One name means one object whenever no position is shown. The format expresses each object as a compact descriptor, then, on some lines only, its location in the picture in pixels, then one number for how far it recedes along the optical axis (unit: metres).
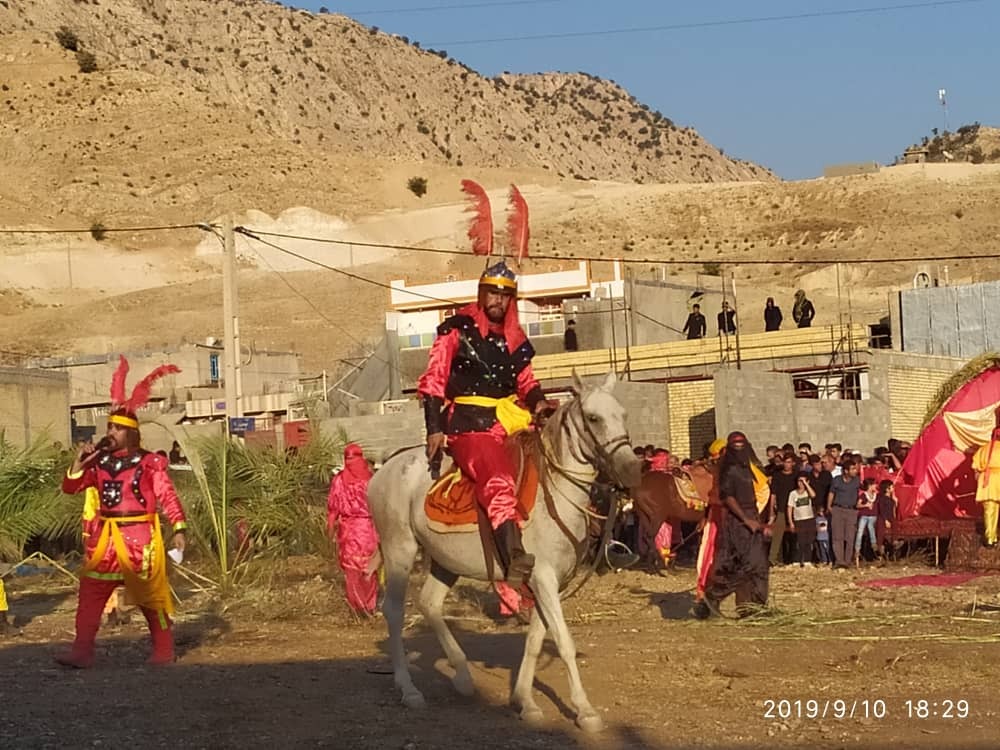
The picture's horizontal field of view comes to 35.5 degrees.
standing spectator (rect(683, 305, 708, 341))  38.00
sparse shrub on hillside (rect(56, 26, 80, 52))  128.50
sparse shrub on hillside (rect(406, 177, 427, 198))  115.06
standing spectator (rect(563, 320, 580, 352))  41.22
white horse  9.02
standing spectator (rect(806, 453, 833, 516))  20.67
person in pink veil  14.71
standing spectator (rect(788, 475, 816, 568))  20.45
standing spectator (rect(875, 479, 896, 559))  20.27
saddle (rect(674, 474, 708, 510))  19.48
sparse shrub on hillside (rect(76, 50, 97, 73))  122.75
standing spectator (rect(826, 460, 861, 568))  20.17
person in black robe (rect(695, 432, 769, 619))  14.55
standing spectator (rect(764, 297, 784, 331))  38.34
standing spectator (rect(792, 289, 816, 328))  38.69
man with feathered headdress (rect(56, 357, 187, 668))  11.71
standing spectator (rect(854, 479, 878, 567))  20.39
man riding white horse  9.91
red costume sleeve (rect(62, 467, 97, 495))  11.78
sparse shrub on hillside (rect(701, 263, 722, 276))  76.88
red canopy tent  20.19
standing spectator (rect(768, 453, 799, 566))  20.33
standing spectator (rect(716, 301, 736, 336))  36.56
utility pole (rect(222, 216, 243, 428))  28.34
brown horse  17.40
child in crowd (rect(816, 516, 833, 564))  20.56
